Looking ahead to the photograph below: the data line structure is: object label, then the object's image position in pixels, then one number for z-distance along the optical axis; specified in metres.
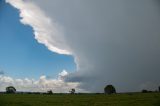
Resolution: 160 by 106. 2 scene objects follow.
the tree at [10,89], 77.65
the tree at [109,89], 66.10
